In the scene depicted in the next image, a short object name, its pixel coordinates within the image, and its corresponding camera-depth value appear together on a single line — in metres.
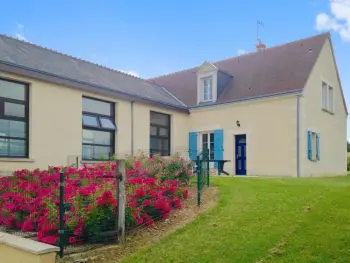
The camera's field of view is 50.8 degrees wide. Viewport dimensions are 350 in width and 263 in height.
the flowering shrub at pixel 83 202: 5.57
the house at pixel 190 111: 11.82
